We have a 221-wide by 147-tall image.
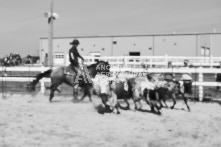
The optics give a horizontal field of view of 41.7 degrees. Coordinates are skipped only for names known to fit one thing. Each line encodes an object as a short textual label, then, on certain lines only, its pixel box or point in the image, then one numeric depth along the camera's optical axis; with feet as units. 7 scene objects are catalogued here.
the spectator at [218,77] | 41.88
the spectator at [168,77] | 31.43
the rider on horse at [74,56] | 33.22
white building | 138.31
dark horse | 32.80
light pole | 50.37
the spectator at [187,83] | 33.90
